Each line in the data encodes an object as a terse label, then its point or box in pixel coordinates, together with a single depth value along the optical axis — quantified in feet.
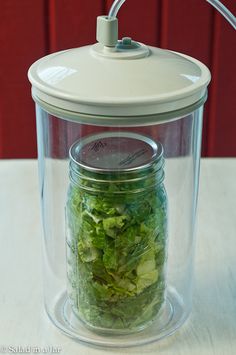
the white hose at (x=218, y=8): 2.77
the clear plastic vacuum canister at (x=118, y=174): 2.65
